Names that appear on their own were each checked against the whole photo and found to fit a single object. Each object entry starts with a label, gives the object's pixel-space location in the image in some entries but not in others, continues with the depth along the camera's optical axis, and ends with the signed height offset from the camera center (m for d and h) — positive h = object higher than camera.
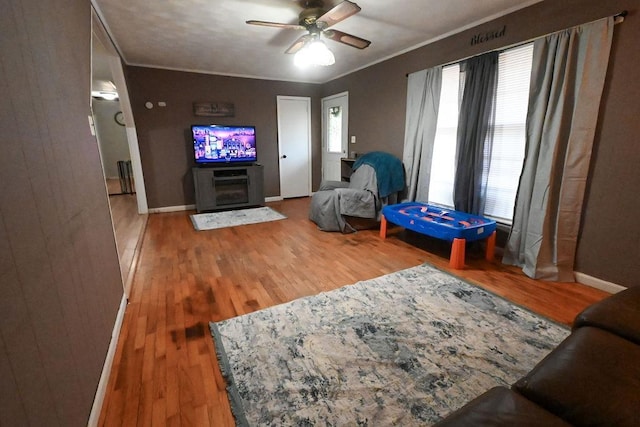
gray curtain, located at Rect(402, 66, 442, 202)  3.59 +0.20
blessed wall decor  2.87 +1.09
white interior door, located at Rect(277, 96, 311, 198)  5.91 +0.02
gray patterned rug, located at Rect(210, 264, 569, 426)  1.37 -1.21
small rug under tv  4.36 -1.16
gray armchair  3.89 -0.72
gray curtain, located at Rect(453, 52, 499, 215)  2.98 +0.14
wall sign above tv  5.13 +0.66
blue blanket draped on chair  4.00 -0.39
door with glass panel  5.46 +0.24
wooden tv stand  4.95 -0.72
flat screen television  4.97 +0.03
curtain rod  2.11 +0.92
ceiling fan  2.24 +1.04
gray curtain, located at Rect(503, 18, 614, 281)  2.29 -0.01
